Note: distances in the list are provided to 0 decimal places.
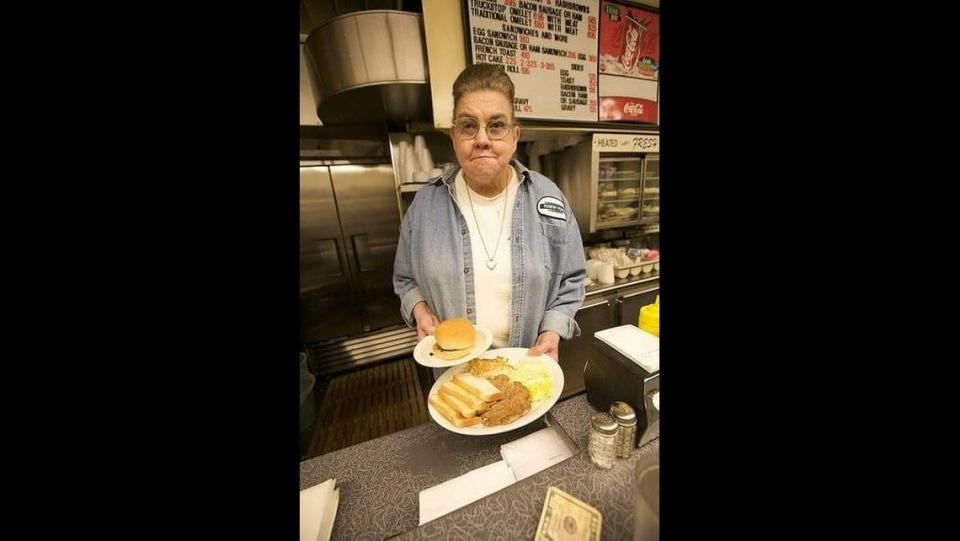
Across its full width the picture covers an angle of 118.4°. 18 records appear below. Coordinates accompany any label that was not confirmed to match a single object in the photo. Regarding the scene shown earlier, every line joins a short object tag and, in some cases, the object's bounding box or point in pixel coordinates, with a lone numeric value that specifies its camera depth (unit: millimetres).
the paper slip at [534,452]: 755
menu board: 1973
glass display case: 2643
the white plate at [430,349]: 1034
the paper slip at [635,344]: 786
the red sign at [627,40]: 2369
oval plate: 799
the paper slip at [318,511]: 594
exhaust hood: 1737
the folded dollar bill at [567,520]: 552
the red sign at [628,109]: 2521
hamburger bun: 1109
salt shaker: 699
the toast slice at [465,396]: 861
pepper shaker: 686
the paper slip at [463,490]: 662
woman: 1457
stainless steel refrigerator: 3029
